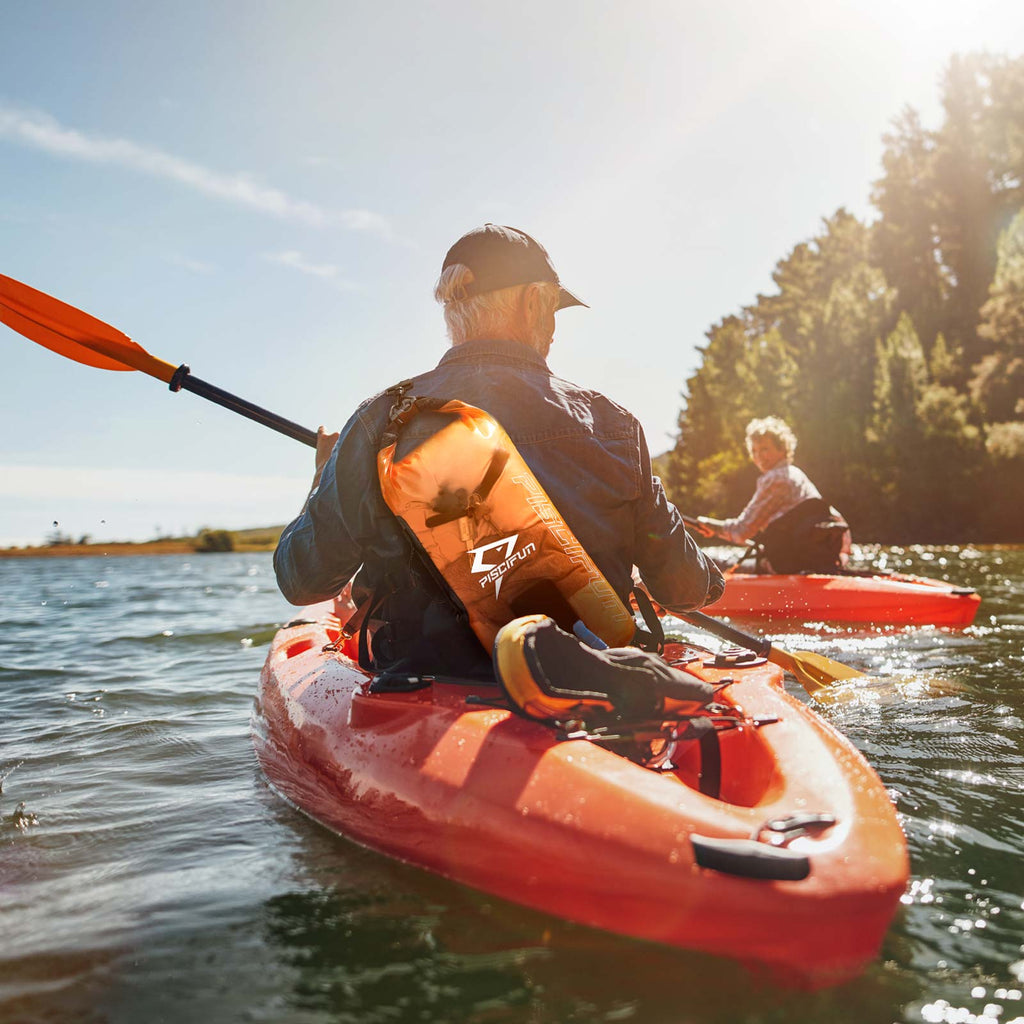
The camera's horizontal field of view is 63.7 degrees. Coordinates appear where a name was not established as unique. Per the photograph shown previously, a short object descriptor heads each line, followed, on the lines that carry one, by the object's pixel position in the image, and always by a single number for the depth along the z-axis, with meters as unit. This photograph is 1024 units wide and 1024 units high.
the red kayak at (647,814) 1.65
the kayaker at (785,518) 7.90
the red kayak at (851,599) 7.16
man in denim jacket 2.55
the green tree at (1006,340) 23.88
